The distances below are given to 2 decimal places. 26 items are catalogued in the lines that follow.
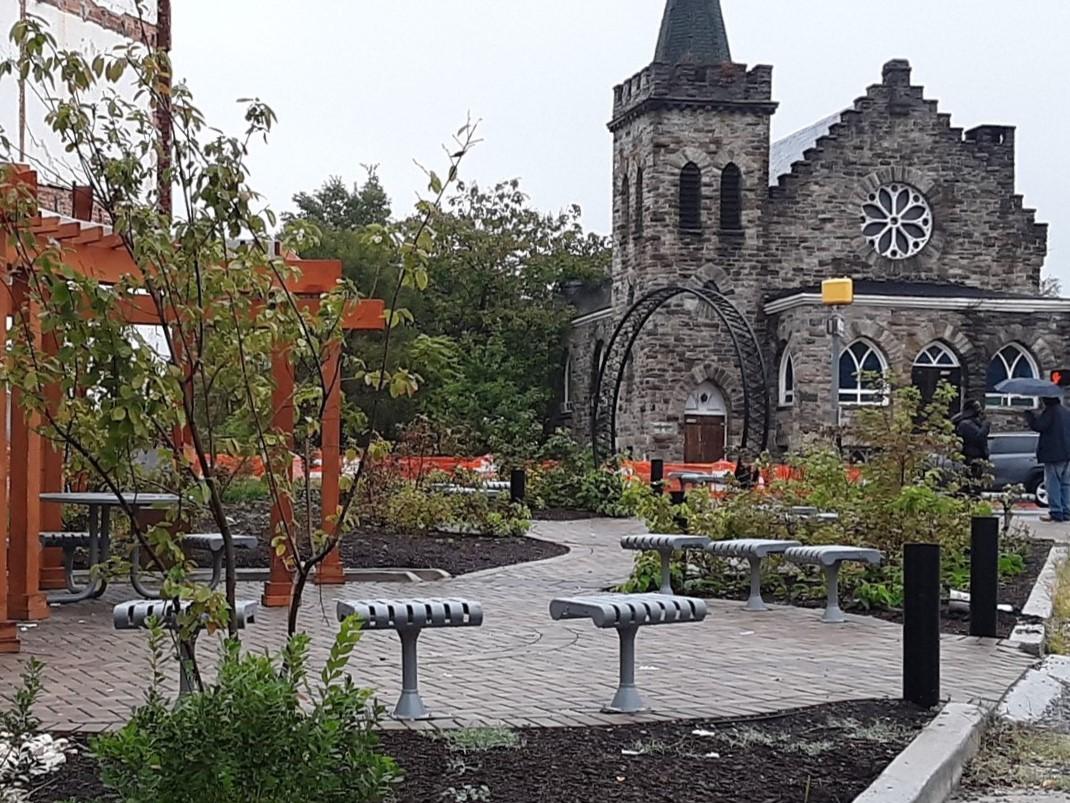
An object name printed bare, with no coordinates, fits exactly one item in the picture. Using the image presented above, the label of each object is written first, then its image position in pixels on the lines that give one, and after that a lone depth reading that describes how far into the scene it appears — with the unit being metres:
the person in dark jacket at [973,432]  20.94
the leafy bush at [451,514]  17.70
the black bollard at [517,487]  19.69
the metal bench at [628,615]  7.26
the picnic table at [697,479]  19.62
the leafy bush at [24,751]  5.04
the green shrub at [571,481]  25.02
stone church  40.00
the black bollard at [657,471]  21.50
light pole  24.19
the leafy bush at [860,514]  12.53
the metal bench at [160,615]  5.93
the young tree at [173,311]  5.18
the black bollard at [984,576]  10.02
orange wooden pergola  9.05
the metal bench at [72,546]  11.40
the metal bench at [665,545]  11.93
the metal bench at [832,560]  10.88
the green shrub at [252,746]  4.57
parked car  29.38
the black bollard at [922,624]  7.52
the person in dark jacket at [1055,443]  21.78
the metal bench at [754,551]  11.40
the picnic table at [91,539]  10.89
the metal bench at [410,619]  6.95
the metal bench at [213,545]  10.64
